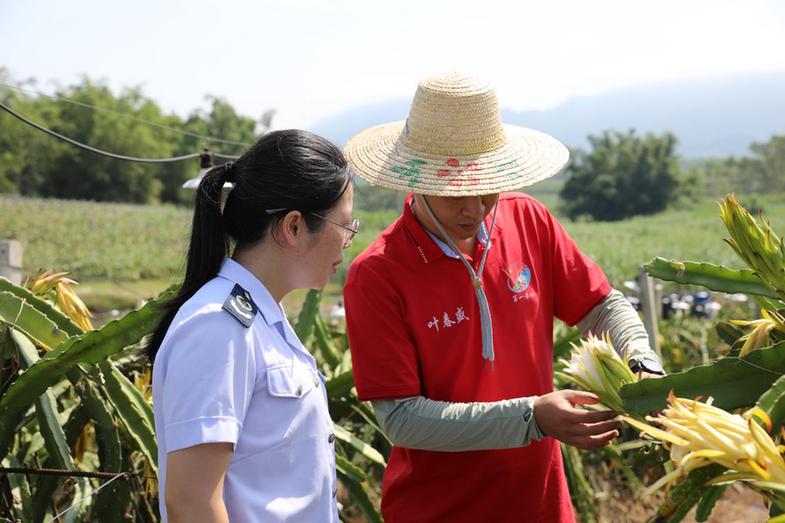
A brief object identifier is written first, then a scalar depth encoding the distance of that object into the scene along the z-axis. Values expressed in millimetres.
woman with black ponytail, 1173
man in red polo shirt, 1751
